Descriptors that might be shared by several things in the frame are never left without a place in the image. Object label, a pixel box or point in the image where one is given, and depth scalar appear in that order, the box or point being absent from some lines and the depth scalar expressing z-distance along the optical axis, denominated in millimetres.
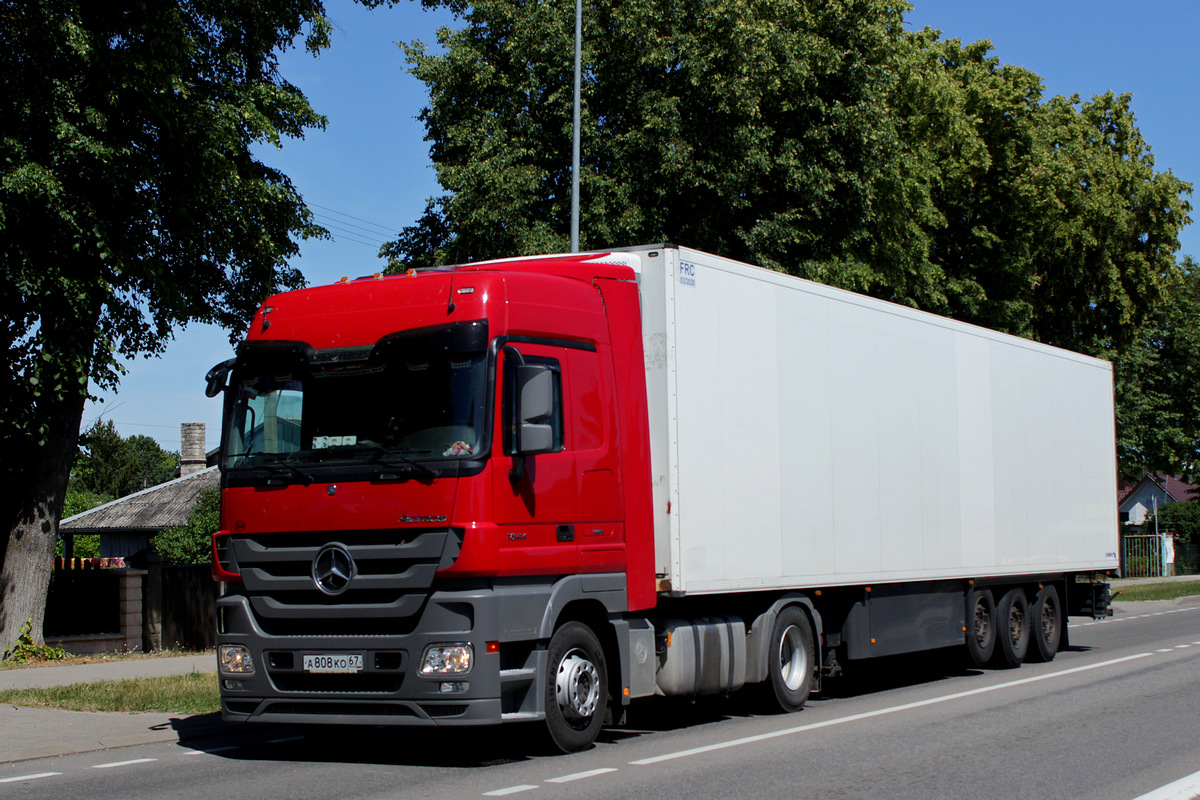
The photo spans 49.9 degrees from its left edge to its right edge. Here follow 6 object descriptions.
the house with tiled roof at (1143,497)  61562
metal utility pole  19703
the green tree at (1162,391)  38156
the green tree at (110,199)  15609
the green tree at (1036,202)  30766
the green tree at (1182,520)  60094
